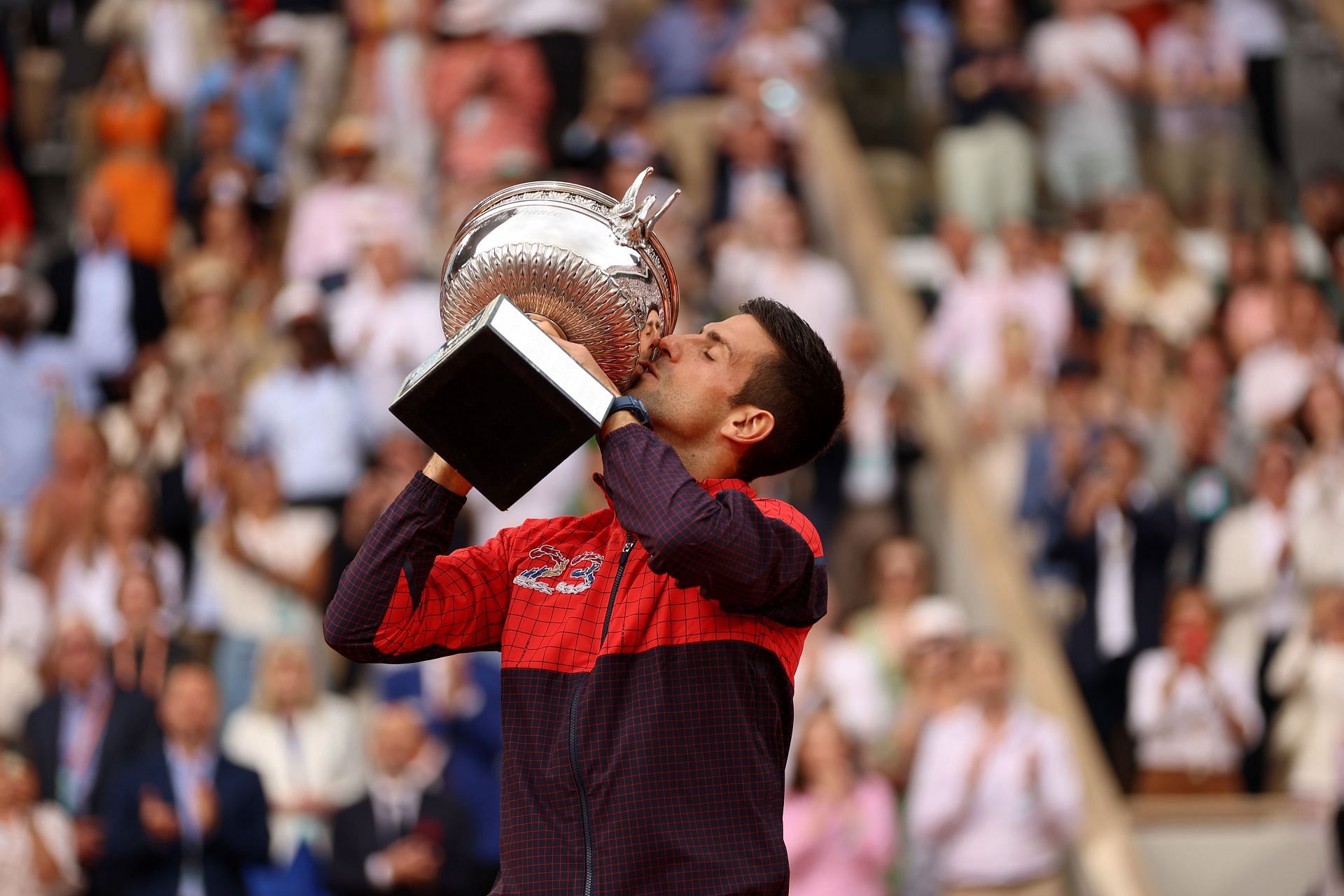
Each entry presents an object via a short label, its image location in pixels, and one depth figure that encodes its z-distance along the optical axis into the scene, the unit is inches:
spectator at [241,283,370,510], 719.7
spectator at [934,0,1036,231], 914.1
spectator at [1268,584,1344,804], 654.5
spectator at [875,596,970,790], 621.0
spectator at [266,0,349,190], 942.4
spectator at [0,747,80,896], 583.5
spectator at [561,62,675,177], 828.0
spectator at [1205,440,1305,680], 703.1
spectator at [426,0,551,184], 842.2
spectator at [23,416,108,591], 709.3
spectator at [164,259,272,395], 767.7
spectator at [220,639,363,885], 614.9
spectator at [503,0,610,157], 900.6
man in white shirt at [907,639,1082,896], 600.1
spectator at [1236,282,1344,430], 788.6
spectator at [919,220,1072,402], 813.2
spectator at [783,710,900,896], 573.6
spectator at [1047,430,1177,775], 697.0
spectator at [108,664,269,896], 582.2
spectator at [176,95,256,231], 864.3
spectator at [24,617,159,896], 613.3
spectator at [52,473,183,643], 686.5
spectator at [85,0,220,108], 985.5
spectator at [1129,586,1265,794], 666.2
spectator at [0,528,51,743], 660.7
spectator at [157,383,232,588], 714.2
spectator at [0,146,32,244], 890.1
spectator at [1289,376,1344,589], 705.6
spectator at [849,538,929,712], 665.0
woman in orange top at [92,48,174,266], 882.8
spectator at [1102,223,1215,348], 848.3
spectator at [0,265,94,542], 767.7
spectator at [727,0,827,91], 931.3
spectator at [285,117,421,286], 821.2
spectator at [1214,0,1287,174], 933.8
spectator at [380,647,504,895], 584.7
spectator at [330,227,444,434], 745.0
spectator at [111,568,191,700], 631.8
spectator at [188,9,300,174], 920.9
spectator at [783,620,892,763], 633.0
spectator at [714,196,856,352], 794.2
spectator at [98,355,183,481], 734.5
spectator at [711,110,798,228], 853.8
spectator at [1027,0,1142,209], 919.0
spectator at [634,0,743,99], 960.9
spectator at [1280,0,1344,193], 940.6
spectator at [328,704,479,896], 578.2
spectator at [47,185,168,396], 813.9
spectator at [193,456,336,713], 682.2
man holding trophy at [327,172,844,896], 239.0
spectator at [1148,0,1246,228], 917.2
